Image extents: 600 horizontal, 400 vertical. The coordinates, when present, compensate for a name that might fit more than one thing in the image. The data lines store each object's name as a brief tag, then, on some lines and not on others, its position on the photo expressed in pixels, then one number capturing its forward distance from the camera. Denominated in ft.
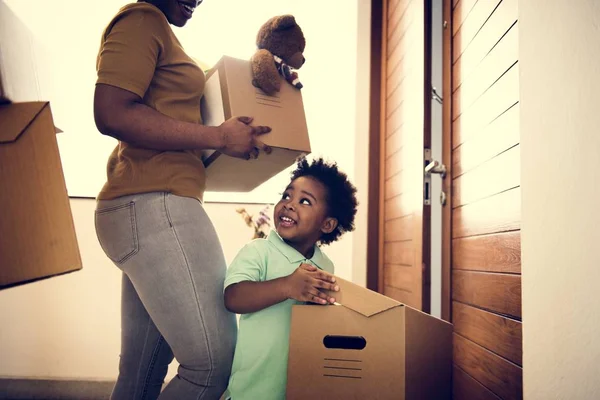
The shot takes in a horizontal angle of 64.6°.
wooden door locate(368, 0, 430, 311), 5.58
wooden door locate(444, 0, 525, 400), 3.64
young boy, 3.45
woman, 3.01
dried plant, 7.56
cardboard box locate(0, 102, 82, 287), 2.21
